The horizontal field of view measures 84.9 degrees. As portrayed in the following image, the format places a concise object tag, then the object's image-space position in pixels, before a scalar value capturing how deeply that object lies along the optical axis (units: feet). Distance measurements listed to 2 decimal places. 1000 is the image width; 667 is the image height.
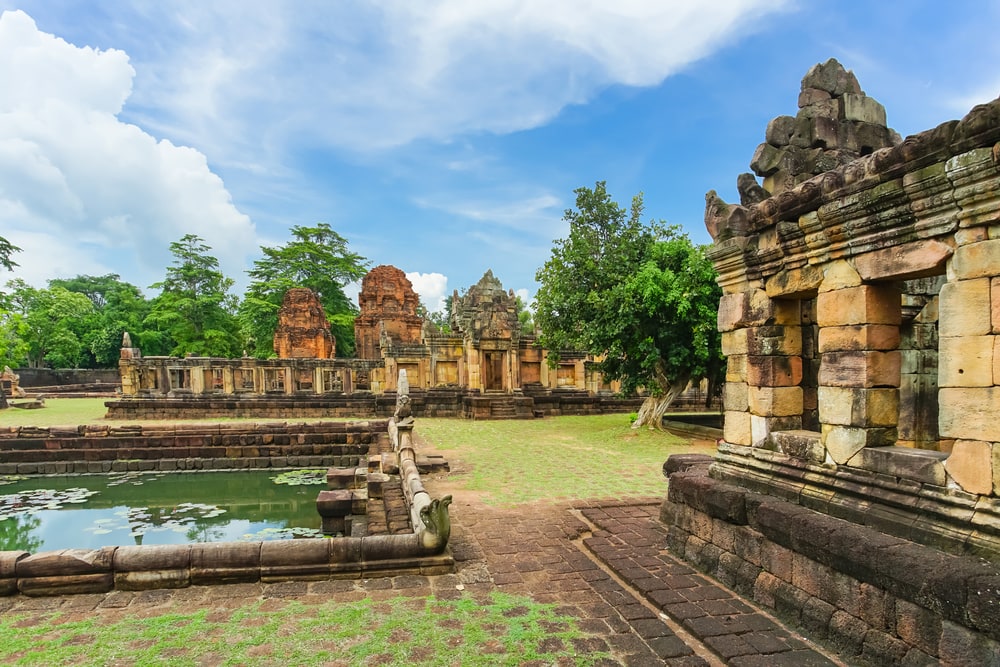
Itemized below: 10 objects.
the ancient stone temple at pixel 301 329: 101.14
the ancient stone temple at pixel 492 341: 66.64
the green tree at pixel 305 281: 120.98
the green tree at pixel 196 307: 118.42
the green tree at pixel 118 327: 143.74
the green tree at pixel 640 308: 39.93
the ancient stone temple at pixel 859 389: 9.59
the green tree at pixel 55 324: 143.95
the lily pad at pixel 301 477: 41.91
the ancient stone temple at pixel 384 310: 119.55
